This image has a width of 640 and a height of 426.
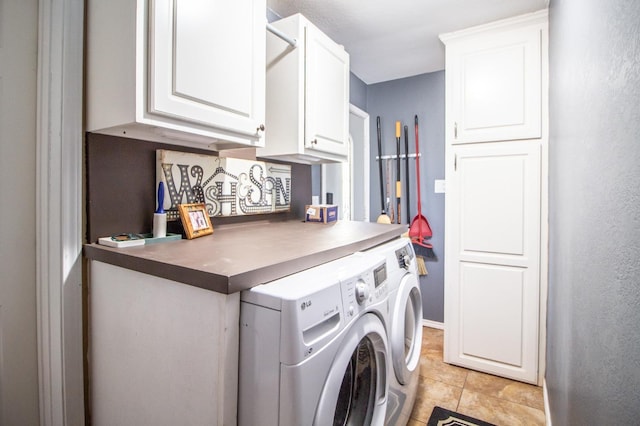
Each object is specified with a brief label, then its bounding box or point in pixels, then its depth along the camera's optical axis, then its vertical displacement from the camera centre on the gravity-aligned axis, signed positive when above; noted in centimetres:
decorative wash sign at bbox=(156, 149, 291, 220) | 140 +12
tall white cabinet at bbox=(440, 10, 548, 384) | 202 +9
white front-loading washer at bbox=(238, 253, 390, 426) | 73 -33
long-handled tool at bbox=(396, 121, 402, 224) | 306 +28
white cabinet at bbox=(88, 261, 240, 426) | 77 -39
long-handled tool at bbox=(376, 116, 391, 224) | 316 +41
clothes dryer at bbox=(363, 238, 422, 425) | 126 -51
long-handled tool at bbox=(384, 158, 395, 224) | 318 +9
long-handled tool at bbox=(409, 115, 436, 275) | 298 -22
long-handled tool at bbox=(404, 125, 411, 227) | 303 +38
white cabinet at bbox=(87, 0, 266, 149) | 97 +46
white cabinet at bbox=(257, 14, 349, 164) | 173 +64
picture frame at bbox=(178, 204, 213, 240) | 133 -5
